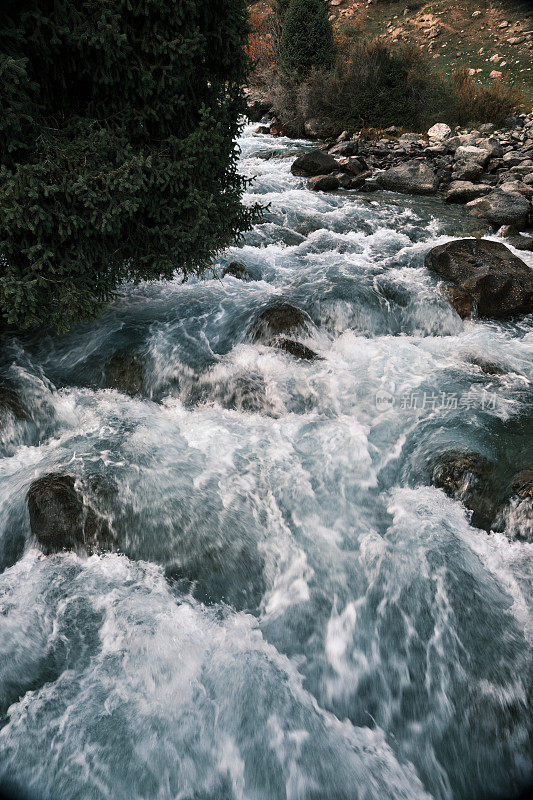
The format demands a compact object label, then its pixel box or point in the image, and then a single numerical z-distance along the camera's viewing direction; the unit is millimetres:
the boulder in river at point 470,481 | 3971
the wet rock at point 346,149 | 15398
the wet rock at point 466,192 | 11477
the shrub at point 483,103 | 17812
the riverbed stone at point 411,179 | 12438
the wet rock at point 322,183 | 12562
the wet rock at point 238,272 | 8105
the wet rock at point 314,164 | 13500
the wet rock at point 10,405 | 4914
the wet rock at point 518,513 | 3775
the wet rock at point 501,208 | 9945
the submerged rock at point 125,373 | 5762
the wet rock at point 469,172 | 12586
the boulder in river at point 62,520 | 3691
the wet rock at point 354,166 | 13594
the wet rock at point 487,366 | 5836
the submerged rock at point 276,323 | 6383
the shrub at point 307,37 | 20547
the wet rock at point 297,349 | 6145
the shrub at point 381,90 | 17641
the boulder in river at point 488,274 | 7020
